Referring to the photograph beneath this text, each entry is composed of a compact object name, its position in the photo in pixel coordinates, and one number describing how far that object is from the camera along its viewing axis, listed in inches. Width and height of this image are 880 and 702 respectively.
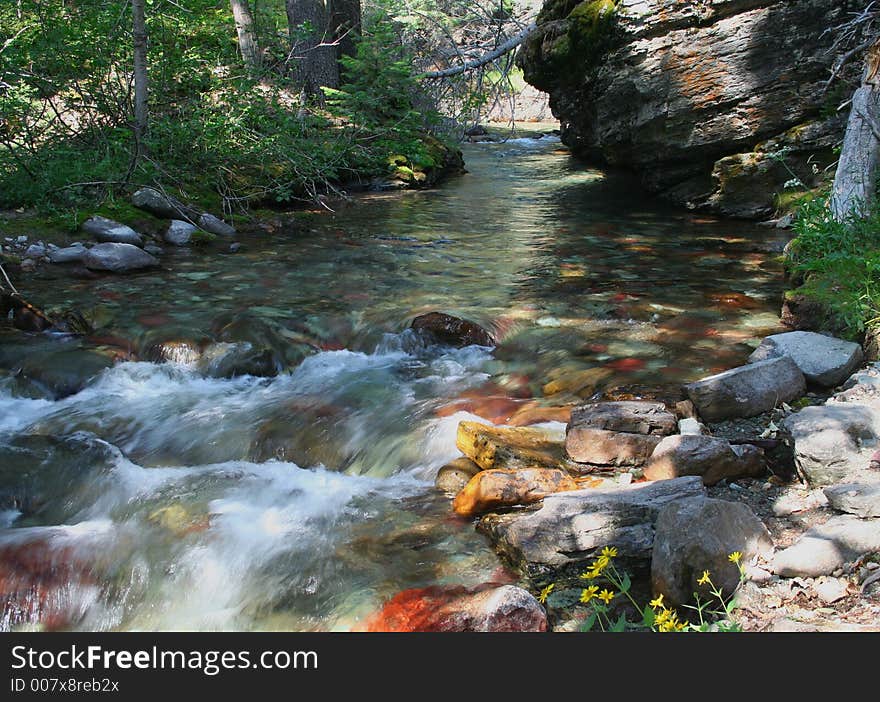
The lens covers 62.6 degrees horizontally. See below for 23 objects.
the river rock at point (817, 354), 187.9
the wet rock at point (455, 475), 168.2
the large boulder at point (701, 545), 114.7
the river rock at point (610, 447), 166.2
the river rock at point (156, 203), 379.6
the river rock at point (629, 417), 170.9
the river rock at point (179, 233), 368.5
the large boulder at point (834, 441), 140.7
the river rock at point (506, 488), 153.6
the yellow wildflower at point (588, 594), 102.2
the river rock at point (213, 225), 391.5
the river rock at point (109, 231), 341.1
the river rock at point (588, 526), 127.5
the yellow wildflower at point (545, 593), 116.2
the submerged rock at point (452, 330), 253.6
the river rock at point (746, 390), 178.4
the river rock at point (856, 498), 120.5
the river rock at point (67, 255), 314.3
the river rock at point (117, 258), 314.5
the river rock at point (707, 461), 151.1
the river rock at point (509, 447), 168.1
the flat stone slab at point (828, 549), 111.0
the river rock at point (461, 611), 111.9
